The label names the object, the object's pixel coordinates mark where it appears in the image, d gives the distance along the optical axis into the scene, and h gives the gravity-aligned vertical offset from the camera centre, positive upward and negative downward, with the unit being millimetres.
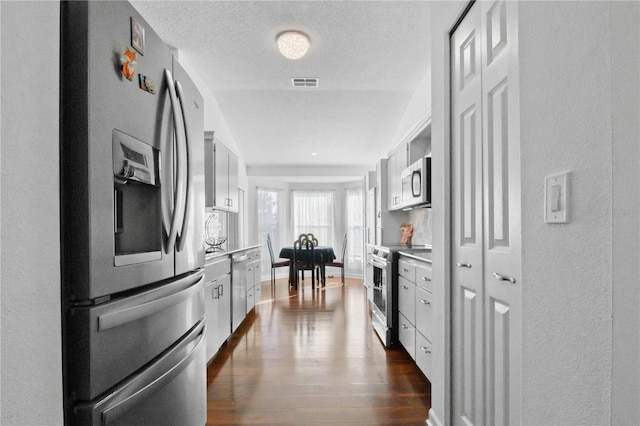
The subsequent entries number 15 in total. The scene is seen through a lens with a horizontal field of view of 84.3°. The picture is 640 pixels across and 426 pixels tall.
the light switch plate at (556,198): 848 +40
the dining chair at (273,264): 6594 -922
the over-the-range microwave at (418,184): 3084 +290
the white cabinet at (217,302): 2667 -703
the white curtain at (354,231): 8016 -352
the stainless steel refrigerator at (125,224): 915 -23
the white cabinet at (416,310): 2357 -713
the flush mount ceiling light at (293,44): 3141 +1556
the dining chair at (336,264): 6758 -933
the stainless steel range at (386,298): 3225 -786
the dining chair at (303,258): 6430 -776
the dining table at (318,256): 6539 -757
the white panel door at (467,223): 1459 -35
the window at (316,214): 8352 +41
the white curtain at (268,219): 7828 -70
